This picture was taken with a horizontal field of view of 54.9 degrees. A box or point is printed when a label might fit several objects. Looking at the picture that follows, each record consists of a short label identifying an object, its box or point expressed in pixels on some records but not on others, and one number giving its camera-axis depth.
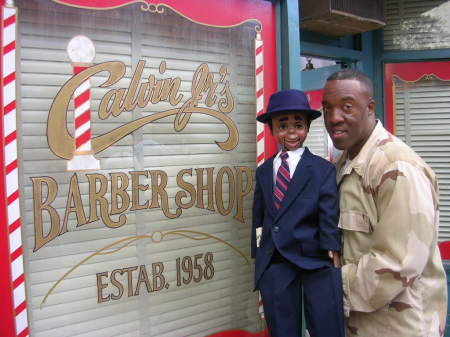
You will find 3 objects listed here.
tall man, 1.63
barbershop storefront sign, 1.79
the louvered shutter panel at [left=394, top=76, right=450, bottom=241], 3.82
